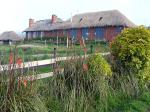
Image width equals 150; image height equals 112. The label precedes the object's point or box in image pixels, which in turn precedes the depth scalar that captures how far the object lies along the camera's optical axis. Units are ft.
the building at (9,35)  252.42
